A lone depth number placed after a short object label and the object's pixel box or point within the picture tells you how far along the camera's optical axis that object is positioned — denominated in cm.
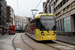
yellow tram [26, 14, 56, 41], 1521
